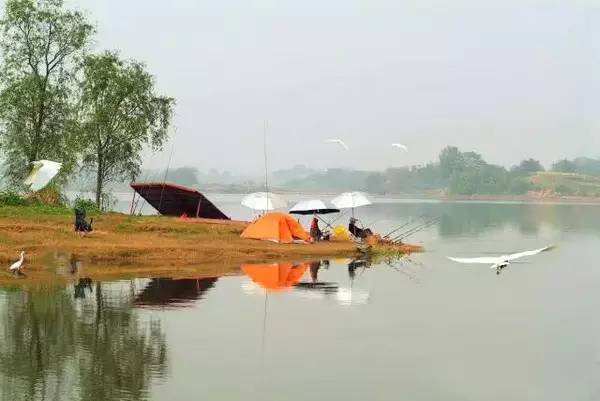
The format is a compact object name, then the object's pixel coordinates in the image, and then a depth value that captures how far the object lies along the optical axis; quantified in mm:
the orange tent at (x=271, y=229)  40469
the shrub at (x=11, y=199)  41094
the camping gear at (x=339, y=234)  45772
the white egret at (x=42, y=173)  32531
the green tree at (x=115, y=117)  53000
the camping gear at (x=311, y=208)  44281
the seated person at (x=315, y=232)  43656
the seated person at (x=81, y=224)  34781
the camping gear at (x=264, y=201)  43312
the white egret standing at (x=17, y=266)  27725
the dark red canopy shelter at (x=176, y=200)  45688
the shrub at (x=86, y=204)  43812
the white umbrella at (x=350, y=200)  44344
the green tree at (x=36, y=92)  49188
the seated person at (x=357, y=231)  44469
